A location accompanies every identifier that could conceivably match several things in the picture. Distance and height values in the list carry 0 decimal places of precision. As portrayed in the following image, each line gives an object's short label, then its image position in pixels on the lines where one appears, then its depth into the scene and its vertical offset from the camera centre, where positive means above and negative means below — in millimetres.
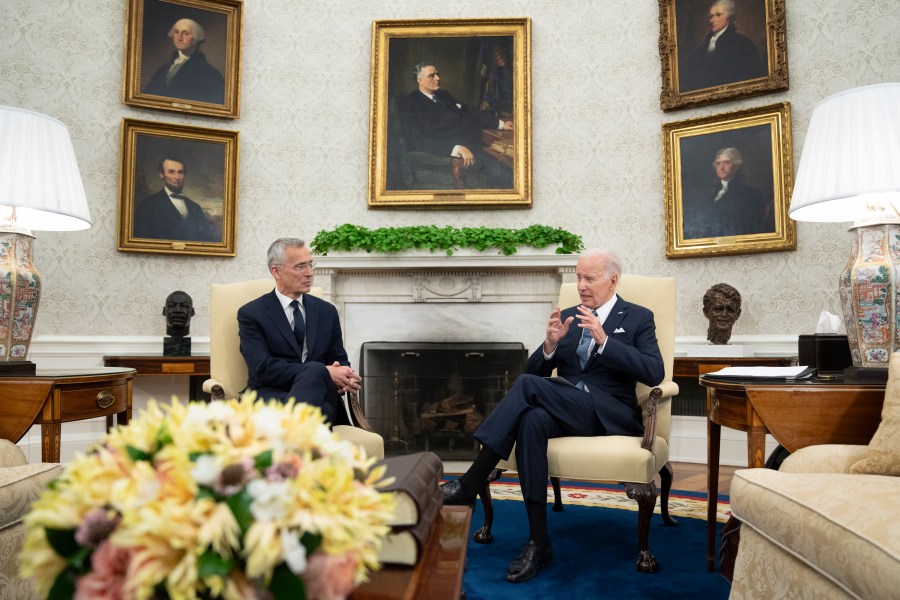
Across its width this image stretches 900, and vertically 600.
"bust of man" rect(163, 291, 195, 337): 5082 +112
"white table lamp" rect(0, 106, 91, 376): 2809 +598
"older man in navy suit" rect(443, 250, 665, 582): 2764 -306
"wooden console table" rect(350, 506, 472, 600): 1189 -520
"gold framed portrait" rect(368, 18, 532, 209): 5746 +2008
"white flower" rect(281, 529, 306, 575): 833 -305
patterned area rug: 3682 -1093
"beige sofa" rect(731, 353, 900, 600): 1404 -490
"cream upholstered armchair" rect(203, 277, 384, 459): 3411 -80
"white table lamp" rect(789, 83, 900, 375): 2504 +578
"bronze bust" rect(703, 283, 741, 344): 4910 +147
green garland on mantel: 5105 +736
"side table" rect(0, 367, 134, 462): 2621 -332
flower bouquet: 809 -265
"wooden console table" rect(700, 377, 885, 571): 2348 -321
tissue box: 2912 -114
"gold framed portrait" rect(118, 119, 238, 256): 5450 +1235
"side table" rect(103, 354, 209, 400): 4906 -297
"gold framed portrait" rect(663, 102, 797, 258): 5066 +1238
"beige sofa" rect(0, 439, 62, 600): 1862 -572
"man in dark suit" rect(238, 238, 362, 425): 3150 -76
